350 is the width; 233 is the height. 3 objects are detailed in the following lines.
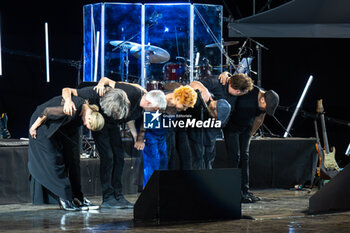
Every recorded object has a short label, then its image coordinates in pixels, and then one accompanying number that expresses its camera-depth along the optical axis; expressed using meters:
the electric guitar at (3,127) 15.80
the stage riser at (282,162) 15.05
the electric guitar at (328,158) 14.68
